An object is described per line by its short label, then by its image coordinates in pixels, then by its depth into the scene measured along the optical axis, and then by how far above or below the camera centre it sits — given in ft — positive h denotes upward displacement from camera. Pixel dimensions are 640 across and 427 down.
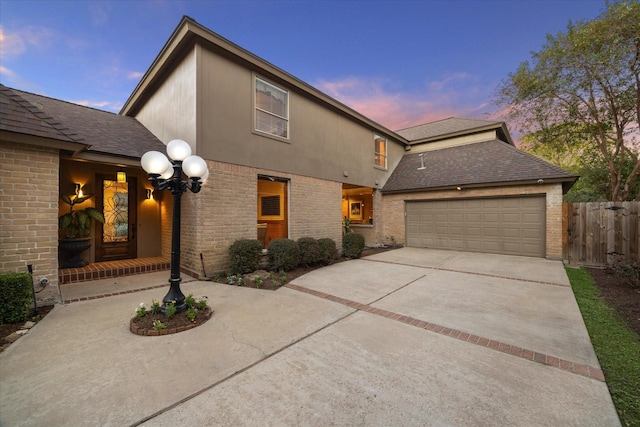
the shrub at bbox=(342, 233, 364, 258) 30.89 -4.16
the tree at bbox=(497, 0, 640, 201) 30.86 +18.23
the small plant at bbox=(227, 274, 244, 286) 19.14 -5.36
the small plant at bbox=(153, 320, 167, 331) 10.88 -5.02
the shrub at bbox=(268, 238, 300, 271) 22.70 -3.93
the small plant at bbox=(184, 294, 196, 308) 12.87 -4.69
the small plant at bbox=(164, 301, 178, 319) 11.76 -4.71
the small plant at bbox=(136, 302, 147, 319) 11.93 -4.86
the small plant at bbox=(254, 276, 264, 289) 18.62 -5.34
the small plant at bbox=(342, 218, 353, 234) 40.42 -2.27
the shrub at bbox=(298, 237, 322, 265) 24.40 -3.84
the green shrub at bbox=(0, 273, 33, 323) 11.78 -4.09
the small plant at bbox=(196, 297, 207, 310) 13.08 -4.95
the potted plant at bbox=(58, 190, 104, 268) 20.98 -1.43
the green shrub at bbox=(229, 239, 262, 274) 21.17 -3.73
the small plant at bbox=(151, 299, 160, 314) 12.36 -4.83
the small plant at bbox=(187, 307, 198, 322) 11.84 -4.94
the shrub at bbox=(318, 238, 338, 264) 25.81 -4.08
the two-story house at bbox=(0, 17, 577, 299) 14.46 +4.01
